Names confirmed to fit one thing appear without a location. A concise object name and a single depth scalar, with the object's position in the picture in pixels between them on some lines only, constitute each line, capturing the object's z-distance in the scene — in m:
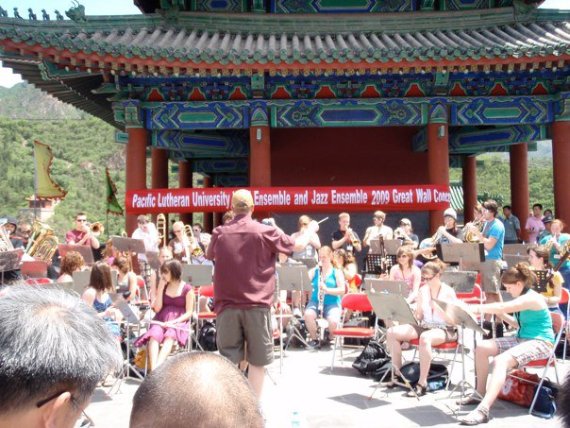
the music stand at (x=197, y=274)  9.42
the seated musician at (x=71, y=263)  8.92
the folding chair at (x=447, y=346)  7.41
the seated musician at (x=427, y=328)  7.31
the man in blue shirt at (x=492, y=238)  9.56
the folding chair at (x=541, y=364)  6.55
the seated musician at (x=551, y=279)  8.11
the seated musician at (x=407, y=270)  9.41
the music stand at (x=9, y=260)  6.38
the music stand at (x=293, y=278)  9.47
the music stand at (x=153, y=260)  11.02
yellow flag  12.86
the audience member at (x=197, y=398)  1.48
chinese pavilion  12.95
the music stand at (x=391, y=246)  11.48
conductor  6.09
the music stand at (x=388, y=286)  8.35
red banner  13.98
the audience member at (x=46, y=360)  1.49
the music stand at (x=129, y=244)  11.29
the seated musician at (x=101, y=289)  8.12
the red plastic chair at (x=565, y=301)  8.25
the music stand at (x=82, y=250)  11.59
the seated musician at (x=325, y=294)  9.76
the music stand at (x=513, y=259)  10.10
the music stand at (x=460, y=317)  6.42
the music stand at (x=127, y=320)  7.68
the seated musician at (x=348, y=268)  10.49
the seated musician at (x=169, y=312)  7.77
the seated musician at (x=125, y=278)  10.35
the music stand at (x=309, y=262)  11.11
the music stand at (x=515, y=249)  12.40
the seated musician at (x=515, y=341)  6.36
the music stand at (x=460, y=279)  8.73
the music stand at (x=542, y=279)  8.06
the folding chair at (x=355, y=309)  8.56
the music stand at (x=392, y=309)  7.25
